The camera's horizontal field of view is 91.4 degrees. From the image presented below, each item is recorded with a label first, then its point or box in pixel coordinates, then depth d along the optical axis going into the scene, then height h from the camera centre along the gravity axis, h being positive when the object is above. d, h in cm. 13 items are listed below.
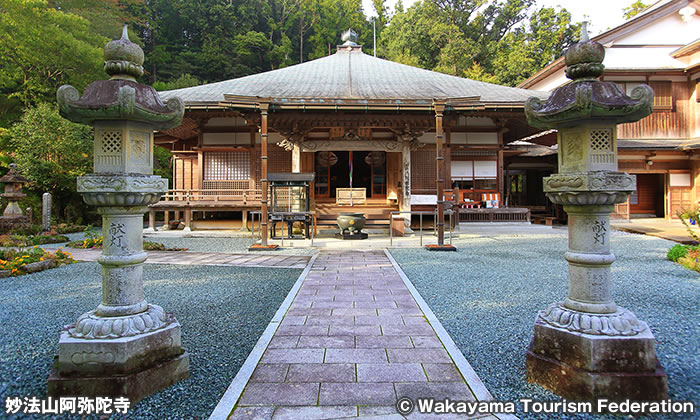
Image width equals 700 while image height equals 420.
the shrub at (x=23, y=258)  602 -96
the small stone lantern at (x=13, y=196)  1132 +41
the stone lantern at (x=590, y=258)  219 -36
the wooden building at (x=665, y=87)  1420 +516
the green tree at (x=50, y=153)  1334 +224
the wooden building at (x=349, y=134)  1028 +271
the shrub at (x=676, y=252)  671 -90
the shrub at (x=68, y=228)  1202 -73
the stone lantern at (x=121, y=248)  222 -29
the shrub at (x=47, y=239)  952 -90
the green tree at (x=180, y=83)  2153 +813
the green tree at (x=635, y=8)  2269 +1338
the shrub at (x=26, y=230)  1086 -72
